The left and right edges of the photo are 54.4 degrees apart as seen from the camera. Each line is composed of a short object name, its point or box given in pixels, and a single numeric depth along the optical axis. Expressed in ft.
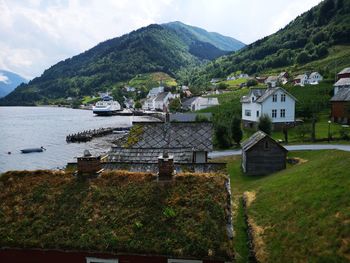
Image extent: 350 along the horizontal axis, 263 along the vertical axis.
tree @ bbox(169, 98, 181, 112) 498.28
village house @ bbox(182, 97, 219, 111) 434.30
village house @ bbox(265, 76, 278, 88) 496.68
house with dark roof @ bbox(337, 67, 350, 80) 307.68
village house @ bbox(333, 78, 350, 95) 260.05
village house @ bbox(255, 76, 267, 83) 561.84
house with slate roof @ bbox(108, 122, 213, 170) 108.78
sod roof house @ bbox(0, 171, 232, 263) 48.03
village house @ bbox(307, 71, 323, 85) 427.90
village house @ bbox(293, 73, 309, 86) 439.71
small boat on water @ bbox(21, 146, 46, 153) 274.91
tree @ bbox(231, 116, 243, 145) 193.26
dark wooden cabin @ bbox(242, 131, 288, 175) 136.46
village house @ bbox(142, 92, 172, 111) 641.98
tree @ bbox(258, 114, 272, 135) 190.39
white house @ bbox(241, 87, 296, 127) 228.22
